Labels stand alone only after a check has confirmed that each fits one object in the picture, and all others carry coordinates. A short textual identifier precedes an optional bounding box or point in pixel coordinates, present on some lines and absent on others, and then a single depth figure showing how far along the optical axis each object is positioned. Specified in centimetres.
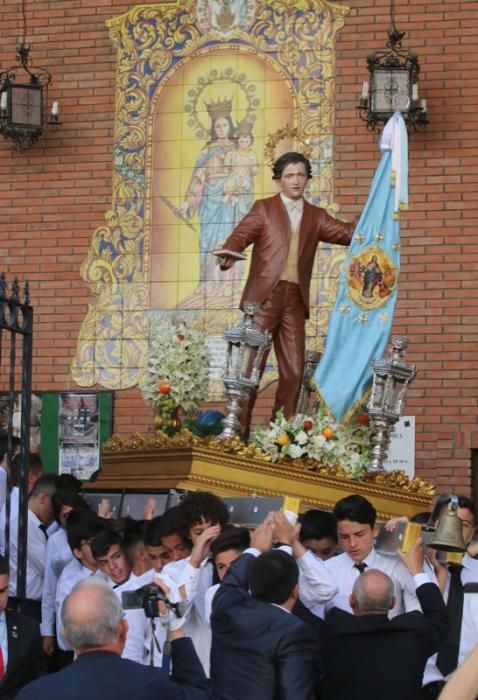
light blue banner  1407
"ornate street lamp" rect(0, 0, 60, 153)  1773
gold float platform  1278
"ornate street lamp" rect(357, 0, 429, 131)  1681
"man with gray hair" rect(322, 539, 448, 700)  849
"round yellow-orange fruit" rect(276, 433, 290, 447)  1305
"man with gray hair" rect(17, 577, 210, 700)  648
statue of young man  1419
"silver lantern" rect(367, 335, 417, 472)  1354
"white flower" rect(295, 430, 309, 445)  1307
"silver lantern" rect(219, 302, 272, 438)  1351
